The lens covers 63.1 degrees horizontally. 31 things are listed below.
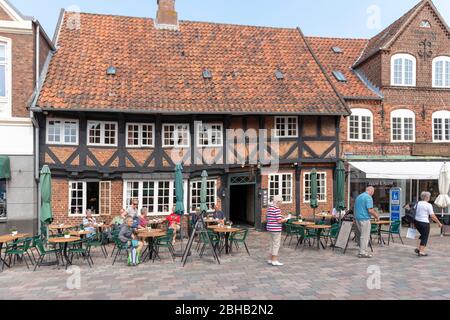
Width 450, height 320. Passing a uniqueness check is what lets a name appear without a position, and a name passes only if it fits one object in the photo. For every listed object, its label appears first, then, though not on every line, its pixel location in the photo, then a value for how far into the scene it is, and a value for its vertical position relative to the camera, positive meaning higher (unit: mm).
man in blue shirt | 10398 -1469
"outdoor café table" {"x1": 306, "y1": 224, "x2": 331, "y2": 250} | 11373 -1886
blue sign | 15961 -1587
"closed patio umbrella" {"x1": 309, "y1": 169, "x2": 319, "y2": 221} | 14320 -922
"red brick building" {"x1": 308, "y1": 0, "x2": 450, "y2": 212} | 17547 +3078
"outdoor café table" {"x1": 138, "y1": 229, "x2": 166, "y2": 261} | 10234 -1982
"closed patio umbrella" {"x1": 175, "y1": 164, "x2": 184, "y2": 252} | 11468 -719
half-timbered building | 14227 +2004
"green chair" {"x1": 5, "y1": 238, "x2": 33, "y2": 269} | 9584 -2197
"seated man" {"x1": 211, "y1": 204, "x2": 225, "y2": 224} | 14352 -1872
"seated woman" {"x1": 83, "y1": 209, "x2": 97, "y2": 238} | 11775 -1946
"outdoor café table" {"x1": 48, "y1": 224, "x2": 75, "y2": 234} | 12469 -2089
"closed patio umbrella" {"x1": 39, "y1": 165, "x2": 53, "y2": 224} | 11028 -870
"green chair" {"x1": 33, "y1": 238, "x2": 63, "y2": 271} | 9453 -2346
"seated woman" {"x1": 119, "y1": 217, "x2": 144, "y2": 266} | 9820 -2022
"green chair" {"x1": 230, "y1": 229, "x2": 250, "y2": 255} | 10909 -2157
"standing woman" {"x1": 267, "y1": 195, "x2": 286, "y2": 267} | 9227 -1493
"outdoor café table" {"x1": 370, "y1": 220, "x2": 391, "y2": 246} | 12059 -1921
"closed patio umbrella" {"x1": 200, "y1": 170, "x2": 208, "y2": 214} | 11801 -942
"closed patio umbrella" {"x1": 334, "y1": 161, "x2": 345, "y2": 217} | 13305 -775
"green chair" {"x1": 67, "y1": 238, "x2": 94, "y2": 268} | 9773 -2340
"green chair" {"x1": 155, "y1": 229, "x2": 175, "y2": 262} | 10555 -2173
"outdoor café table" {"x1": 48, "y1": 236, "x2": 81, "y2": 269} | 9358 -1904
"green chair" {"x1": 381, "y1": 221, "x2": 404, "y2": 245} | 12420 -2076
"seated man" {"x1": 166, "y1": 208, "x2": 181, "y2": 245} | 13477 -1991
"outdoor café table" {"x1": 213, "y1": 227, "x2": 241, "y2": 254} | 10672 -1928
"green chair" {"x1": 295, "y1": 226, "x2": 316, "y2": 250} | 11590 -2137
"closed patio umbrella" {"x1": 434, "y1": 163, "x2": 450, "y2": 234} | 14005 -587
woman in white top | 10445 -1464
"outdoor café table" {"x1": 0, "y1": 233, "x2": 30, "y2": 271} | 9656 -1974
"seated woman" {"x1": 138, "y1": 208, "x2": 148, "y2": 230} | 11896 -1720
